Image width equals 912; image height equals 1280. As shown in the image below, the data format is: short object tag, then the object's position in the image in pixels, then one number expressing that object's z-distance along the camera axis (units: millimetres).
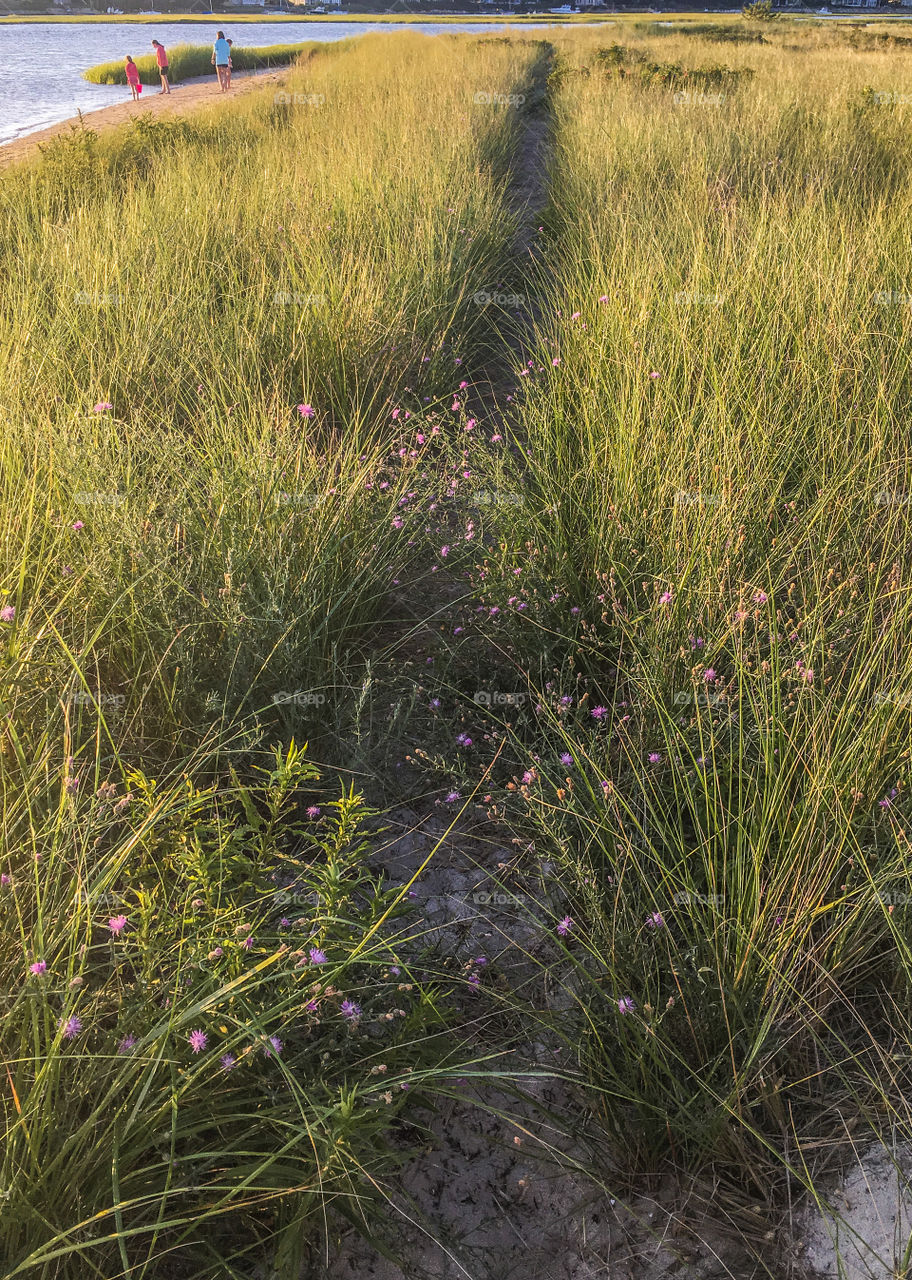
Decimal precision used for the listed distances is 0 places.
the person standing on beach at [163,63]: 20203
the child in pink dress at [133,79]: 19172
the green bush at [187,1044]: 1061
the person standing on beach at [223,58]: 19244
